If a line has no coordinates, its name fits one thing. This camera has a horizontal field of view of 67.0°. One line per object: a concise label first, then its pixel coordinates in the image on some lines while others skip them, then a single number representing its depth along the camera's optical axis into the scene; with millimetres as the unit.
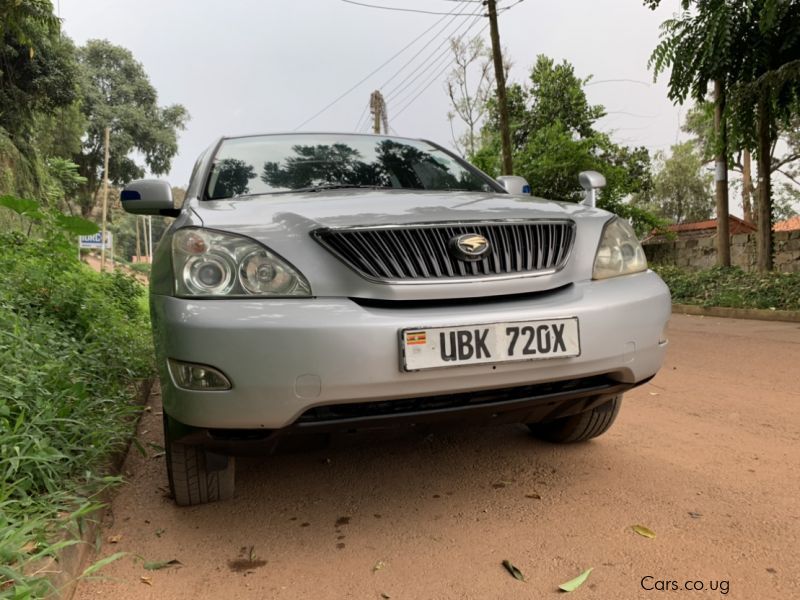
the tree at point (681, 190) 33756
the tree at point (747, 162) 22766
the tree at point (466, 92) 26203
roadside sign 16945
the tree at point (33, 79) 16891
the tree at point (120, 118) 30984
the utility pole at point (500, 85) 15375
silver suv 1664
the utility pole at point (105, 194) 20350
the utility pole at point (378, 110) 27625
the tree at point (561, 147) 17766
